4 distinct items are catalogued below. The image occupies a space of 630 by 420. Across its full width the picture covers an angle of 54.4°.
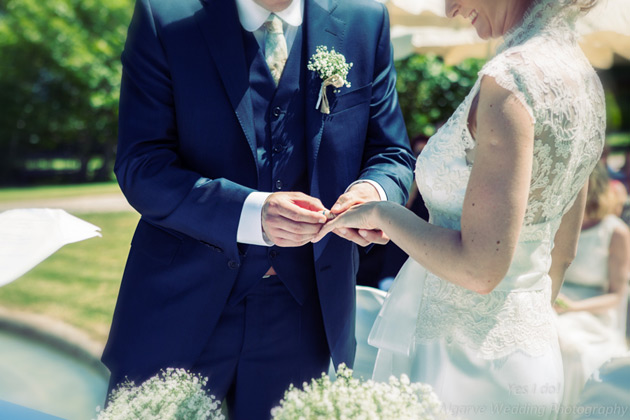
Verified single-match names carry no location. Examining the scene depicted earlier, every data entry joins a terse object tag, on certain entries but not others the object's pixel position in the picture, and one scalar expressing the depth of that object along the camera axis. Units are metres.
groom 1.76
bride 1.31
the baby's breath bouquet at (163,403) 1.24
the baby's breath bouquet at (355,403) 1.06
